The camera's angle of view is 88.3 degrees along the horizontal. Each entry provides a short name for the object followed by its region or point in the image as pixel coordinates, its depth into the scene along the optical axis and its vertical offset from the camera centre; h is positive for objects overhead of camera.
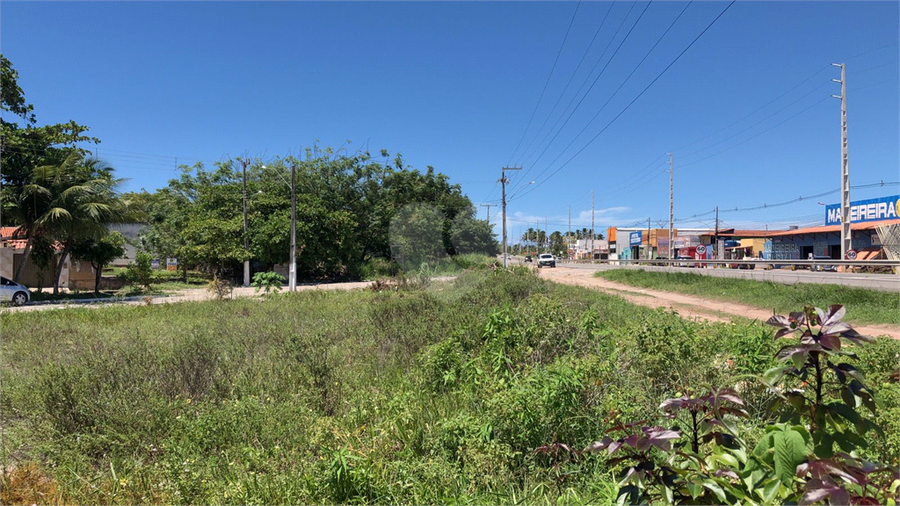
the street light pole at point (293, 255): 22.66 -0.04
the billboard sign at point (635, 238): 66.40 +2.67
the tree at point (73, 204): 19.80 +2.19
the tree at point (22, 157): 19.69 +4.33
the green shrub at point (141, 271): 23.75 -0.91
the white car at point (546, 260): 51.06 -0.47
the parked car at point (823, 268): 28.93 -0.65
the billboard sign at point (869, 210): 30.31 +3.36
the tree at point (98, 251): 22.02 +0.11
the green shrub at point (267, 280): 17.89 -1.05
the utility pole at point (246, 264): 28.15 -0.61
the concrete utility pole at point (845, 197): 25.56 +3.41
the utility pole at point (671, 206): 43.08 +4.96
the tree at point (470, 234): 45.91 +2.23
